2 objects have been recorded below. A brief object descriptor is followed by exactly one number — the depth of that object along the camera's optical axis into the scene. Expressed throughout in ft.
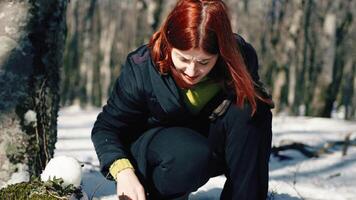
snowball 6.31
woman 6.60
